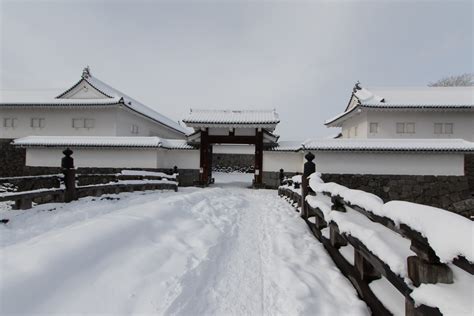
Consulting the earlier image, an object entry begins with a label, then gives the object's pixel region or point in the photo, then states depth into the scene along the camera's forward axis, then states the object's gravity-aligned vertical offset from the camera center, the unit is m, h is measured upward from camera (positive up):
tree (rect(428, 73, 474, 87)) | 34.16 +11.65
